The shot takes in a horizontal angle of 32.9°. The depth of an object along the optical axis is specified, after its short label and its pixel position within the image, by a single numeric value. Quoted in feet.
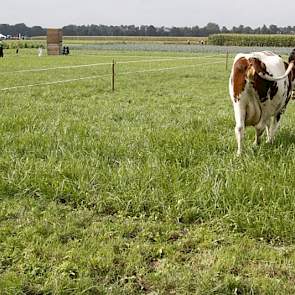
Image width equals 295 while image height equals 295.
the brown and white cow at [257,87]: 19.44
